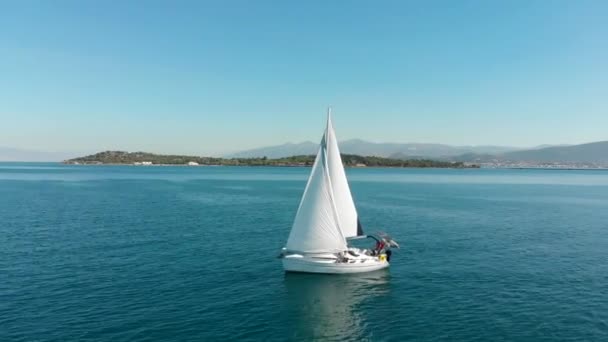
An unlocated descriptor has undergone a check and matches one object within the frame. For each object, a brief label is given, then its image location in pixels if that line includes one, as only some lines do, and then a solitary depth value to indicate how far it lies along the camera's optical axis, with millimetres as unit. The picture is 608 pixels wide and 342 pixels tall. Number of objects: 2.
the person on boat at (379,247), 43172
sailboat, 40469
